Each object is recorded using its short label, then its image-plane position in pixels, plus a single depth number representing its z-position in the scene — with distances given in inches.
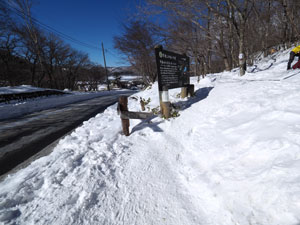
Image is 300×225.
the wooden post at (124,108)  107.5
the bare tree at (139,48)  408.8
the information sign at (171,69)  118.6
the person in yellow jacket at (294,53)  224.1
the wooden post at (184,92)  172.2
